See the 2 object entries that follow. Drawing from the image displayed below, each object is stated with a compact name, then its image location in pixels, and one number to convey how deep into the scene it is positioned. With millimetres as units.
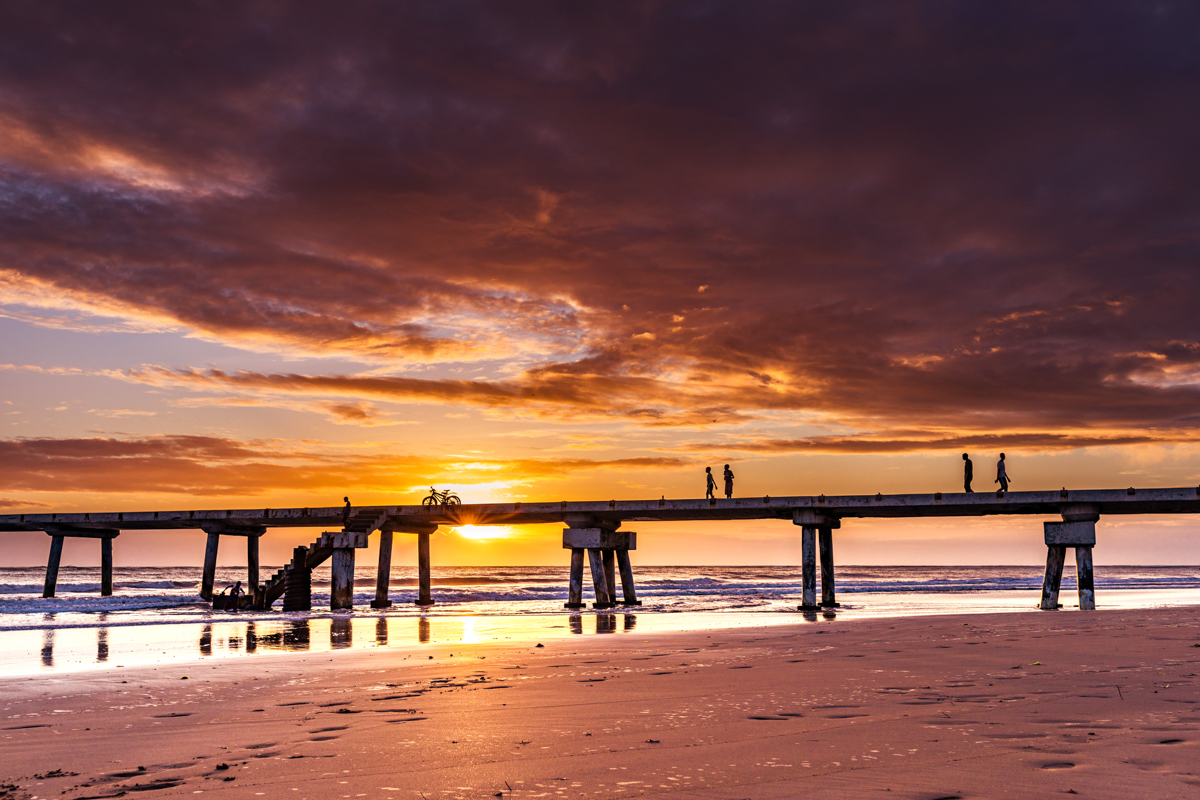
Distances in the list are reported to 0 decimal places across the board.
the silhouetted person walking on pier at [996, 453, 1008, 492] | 32469
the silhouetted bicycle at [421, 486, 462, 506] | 45812
